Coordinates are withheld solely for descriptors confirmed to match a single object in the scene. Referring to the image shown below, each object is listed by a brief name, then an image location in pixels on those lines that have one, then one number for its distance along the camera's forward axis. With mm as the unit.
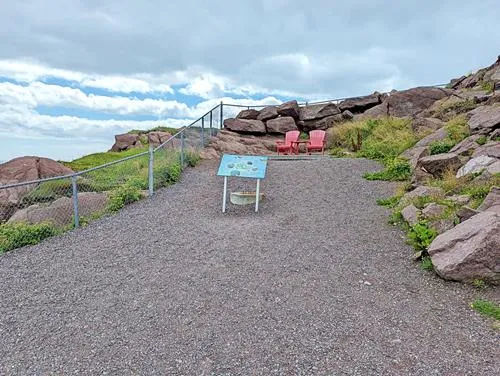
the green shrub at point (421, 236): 5735
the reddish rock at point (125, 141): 22266
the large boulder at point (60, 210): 7737
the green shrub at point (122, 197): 8555
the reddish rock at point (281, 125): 18922
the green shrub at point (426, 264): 5316
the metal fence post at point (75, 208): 7418
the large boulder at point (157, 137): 20797
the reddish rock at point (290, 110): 19469
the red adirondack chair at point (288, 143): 16141
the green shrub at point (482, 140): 9164
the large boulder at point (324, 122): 18781
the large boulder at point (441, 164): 8481
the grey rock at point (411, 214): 6593
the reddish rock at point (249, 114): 19594
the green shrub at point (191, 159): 13008
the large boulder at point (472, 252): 4688
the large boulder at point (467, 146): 9031
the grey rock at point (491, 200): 5742
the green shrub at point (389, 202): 8133
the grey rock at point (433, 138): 11242
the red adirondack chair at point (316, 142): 15742
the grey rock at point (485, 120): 9805
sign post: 8648
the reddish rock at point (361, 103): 19094
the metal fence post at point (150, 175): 9641
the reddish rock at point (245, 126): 18656
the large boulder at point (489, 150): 7836
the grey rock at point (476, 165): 7555
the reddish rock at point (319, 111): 19109
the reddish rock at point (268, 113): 19406
